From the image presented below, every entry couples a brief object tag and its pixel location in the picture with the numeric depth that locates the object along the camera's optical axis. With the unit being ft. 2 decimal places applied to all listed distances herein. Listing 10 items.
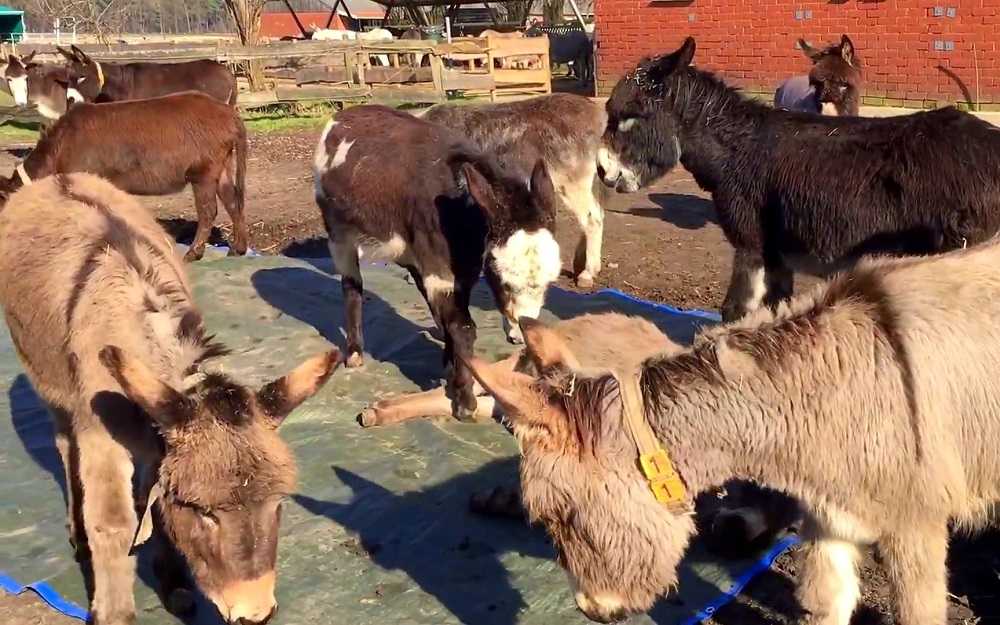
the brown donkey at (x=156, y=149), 29.78
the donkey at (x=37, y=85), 58.75
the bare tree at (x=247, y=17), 74.72
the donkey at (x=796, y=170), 15.57
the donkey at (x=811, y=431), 8.62
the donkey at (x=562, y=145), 27.25
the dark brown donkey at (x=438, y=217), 16.96
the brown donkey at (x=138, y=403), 9.46
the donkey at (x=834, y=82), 26.91
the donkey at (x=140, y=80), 49.65
